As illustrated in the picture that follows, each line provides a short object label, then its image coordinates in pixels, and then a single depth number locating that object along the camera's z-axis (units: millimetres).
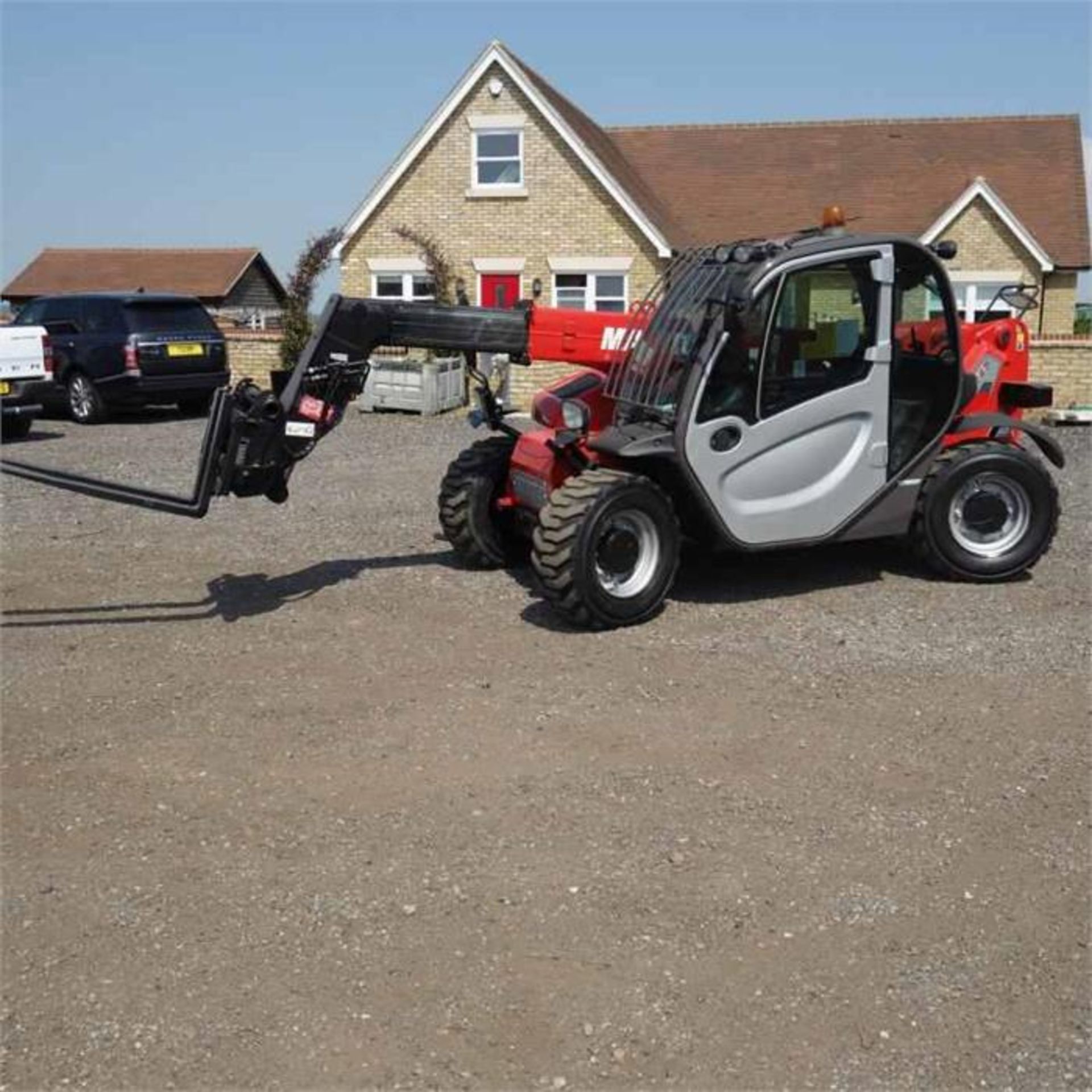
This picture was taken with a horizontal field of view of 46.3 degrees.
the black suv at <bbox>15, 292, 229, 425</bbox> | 18219
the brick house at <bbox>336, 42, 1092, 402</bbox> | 24734
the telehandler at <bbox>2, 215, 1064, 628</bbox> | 7133
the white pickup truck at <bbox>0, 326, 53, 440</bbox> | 15508
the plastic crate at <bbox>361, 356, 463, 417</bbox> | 19297
